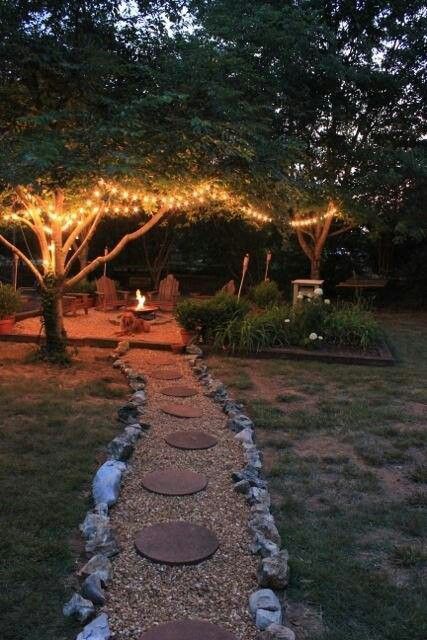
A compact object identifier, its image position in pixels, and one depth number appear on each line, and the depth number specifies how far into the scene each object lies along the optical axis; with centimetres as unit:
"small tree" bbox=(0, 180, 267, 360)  704
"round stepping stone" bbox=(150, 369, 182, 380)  674
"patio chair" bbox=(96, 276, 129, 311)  1245
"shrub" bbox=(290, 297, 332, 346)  884
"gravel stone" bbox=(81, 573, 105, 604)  232
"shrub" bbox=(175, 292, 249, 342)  871
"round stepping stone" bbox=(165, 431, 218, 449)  434
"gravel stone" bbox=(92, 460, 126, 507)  329
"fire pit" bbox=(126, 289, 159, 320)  1012
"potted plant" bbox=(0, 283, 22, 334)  929
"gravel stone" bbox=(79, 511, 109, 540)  286
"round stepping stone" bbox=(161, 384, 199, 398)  596
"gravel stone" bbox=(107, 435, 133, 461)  396
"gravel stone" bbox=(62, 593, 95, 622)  222
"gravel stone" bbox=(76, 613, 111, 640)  206
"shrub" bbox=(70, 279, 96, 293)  1420
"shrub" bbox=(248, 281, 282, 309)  1351
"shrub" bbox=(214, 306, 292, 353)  841
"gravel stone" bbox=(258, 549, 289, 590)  248
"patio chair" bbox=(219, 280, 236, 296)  1328
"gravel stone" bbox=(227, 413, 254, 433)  478
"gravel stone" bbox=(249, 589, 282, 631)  219
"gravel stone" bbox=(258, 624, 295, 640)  208
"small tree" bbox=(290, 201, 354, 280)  1395
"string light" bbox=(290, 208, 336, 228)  1320
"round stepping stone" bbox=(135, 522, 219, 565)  268
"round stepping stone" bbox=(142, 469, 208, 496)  348
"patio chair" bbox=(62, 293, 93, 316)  1184
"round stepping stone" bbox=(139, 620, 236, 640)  212
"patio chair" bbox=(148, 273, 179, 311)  1323
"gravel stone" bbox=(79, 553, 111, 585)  246
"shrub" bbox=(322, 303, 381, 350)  880
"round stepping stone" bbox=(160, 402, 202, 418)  519
